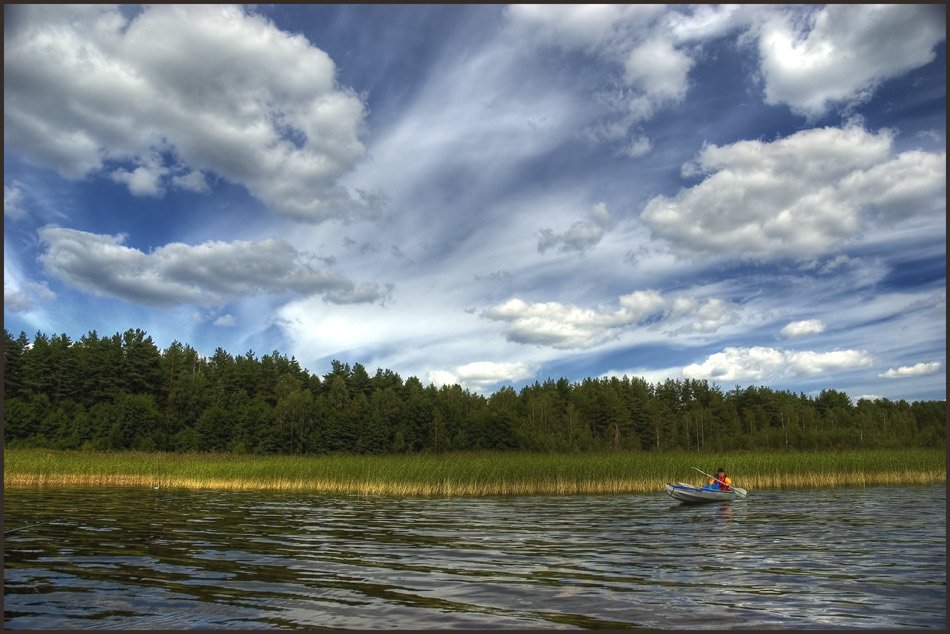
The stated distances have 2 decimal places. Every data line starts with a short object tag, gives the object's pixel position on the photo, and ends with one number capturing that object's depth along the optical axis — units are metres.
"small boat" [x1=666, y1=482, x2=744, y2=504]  30.11
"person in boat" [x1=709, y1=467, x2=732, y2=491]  31.73
